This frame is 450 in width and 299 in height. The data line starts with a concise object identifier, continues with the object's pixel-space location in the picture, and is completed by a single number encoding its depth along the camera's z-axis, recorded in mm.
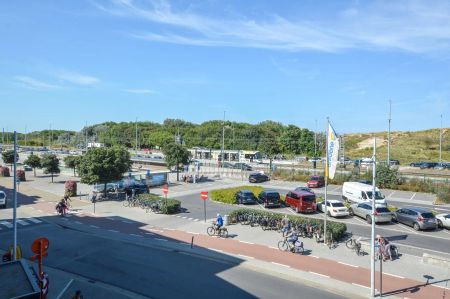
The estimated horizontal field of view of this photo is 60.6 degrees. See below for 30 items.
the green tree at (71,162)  56769
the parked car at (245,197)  36031
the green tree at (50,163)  52688
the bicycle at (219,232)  24156
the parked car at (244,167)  69625
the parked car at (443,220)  25766
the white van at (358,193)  32853
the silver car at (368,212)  27125
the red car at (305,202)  31031
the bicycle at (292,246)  20297
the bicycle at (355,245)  20211
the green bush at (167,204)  31633
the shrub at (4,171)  59481
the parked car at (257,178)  52188
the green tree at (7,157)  63738
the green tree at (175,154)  51125
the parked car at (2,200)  34094
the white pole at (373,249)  14354
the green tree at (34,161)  58062
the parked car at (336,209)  29375
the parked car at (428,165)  74062
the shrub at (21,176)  52812
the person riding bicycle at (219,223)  23680
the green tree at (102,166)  37031
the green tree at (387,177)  45000
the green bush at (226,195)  36634
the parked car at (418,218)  25328
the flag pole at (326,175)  20578
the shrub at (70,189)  40531
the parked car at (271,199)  33875
